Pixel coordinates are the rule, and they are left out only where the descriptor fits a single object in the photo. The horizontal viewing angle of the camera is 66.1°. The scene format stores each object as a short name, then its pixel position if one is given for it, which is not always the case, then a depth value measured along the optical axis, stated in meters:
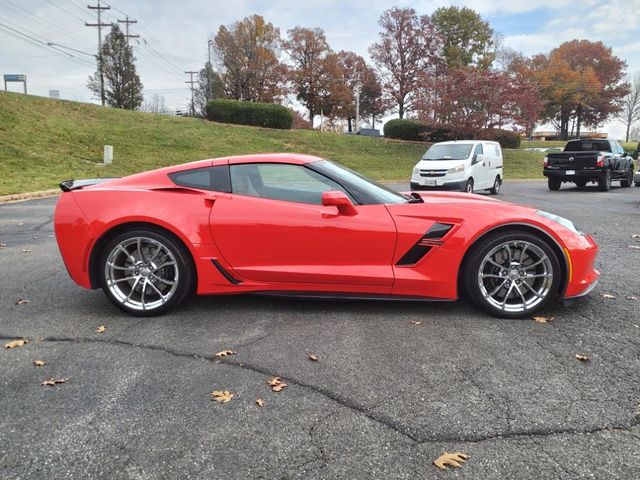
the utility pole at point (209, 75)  47.20
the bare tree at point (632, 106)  77.95
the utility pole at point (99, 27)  37.36
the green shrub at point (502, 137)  28.17
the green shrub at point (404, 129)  33.22
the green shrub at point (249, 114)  31.83
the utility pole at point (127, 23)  47.31
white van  13.69
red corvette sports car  3.75
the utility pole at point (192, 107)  56.80
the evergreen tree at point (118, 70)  37.75
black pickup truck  15.93
